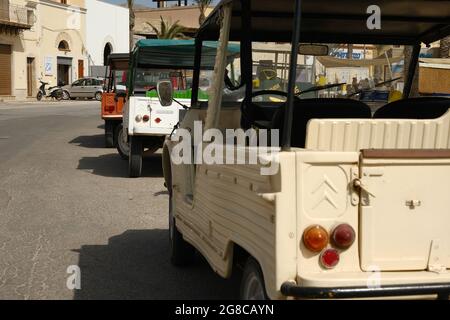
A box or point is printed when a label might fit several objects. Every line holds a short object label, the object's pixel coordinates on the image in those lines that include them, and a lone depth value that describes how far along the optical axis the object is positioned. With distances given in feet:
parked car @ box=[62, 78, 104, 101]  157.69
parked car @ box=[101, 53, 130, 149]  47.26
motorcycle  151.51
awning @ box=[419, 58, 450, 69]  31.89
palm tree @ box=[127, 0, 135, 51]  146.72
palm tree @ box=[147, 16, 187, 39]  168.25
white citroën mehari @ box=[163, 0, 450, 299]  9.86
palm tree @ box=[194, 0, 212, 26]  157.58
